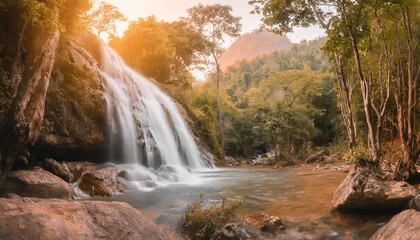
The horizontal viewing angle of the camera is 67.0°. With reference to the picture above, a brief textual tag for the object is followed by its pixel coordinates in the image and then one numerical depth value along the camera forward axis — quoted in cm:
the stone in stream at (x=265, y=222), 636
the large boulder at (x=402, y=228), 414
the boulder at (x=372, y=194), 702
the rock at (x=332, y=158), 2343
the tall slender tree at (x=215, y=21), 3086
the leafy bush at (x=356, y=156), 841
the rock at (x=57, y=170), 1045
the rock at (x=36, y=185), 805
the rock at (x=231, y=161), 2780
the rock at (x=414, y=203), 662
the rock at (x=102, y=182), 998
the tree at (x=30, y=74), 694
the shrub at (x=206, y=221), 573
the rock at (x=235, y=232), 566
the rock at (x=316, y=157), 2502
